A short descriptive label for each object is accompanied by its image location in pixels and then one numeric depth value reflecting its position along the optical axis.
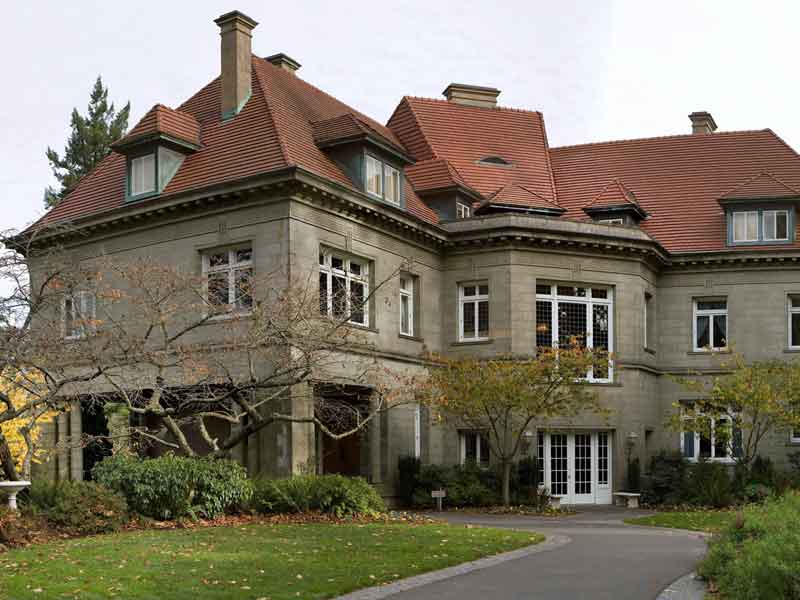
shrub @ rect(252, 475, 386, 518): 21.59
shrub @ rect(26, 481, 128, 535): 17.80
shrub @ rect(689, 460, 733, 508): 29.30
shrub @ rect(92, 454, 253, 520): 19.92
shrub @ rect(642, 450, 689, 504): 30.91
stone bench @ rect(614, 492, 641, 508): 31.28
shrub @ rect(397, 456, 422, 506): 29.67
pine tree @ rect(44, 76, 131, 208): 56.59
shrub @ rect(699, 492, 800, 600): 9.89
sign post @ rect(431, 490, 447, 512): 27.65
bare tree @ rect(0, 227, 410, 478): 19.97
